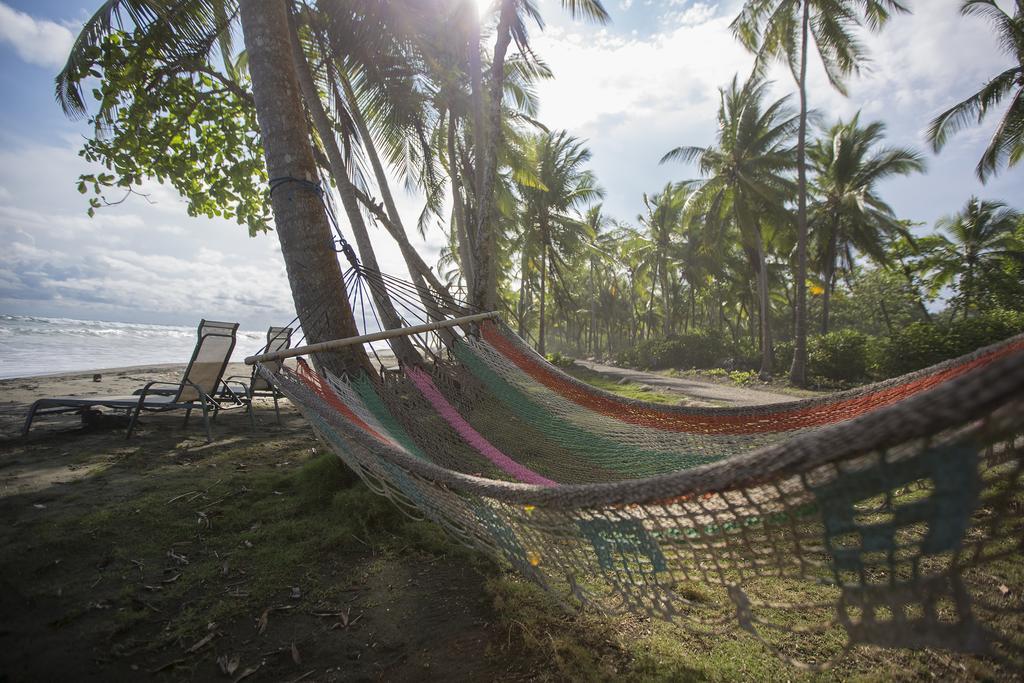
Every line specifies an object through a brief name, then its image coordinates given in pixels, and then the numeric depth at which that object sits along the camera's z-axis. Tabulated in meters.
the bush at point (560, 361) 13.31
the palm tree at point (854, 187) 12.20
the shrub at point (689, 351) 14.13
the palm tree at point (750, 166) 11.00
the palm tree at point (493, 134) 3.97
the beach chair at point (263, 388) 3.88
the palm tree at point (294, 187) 2.35
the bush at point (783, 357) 10.72
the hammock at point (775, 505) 0.55
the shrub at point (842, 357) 8.64
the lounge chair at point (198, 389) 3.15
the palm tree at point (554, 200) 12.46
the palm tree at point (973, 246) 12.26
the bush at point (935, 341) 6.97
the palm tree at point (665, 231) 17.03
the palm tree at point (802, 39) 8.22
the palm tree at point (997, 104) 7.94
